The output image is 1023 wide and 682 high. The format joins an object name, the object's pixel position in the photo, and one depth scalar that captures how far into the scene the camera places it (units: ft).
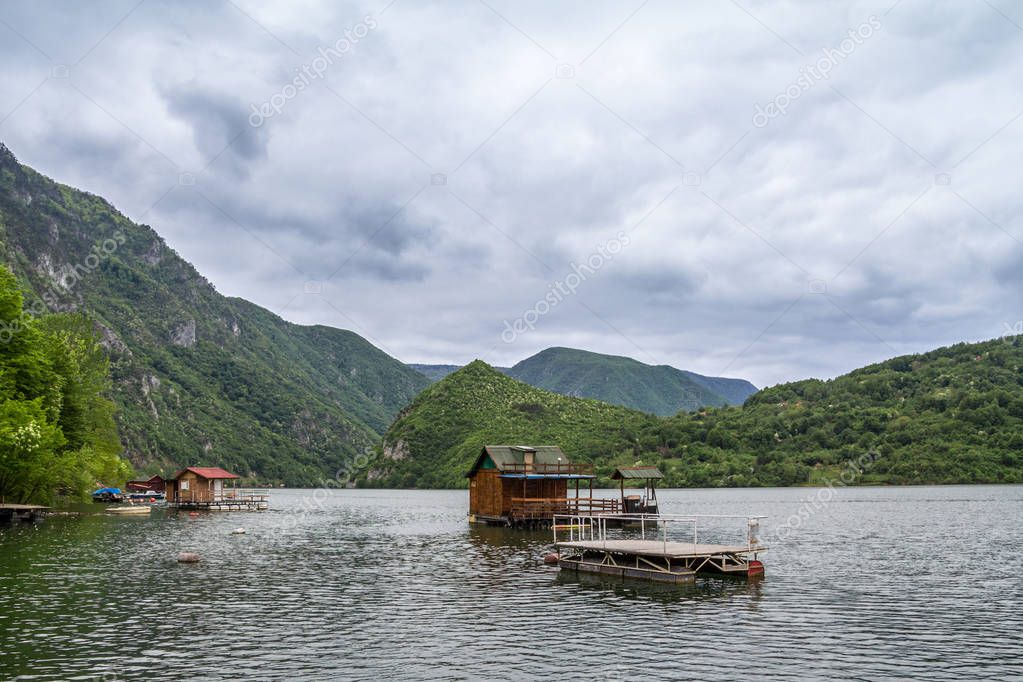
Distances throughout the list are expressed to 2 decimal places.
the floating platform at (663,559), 143.64
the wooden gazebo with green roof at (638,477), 290.15
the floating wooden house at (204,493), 419.95
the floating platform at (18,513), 244.22
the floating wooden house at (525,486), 274.36
